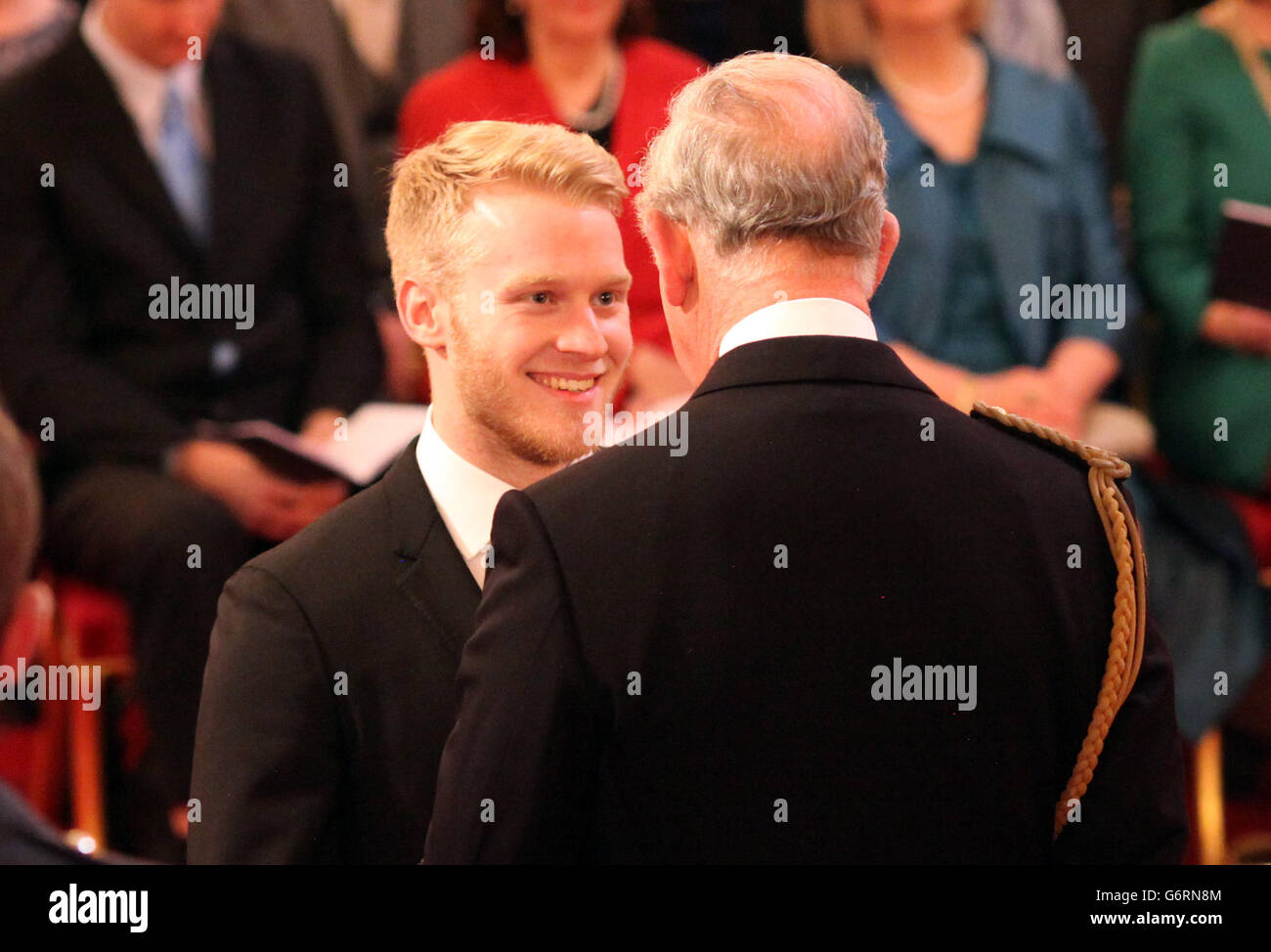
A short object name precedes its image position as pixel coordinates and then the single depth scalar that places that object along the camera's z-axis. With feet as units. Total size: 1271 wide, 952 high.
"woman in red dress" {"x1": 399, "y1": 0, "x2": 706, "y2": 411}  20.79
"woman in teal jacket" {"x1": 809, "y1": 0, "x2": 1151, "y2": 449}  22.26
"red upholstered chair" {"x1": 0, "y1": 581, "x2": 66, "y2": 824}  21.36
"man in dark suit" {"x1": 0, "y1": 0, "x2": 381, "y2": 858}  20.86
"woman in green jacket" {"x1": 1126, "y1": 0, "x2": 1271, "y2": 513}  23.95
